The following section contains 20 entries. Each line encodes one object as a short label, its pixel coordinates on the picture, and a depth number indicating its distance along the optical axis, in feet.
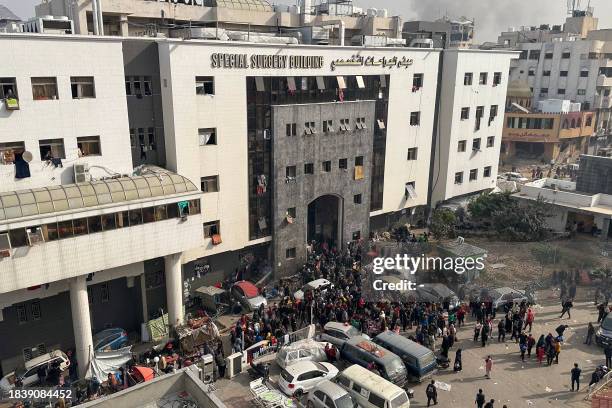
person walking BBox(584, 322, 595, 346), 83.56
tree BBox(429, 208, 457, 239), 128.57
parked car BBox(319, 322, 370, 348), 81.71
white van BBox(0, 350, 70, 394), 73.56
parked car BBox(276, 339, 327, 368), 75.72
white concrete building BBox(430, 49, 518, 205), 133.49
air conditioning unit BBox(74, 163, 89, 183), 78.23
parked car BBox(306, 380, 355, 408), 64.90
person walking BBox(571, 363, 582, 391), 71.10
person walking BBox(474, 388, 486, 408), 66.33
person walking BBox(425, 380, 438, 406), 68.21
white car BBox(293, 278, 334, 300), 100.10
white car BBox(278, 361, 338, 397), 70.67
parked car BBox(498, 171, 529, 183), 187.77
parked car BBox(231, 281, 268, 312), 95.55
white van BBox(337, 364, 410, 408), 64.18
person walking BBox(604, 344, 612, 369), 76.67
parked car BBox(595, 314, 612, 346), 82.17
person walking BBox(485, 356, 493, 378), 75.51
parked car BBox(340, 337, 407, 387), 71.10
